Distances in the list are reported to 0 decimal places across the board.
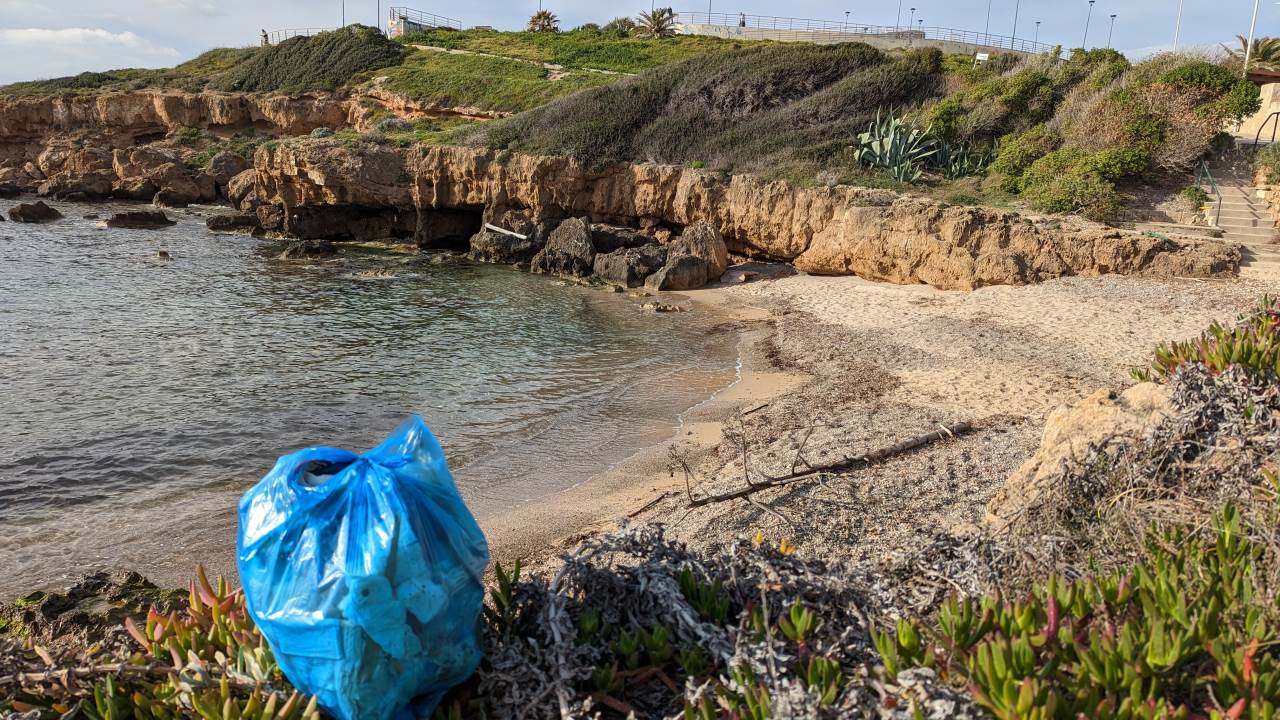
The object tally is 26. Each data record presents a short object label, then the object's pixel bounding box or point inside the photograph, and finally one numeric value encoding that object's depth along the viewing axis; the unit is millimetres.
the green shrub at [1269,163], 16875
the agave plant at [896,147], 21547
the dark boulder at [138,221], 29938
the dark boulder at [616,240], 23828
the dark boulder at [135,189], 38344
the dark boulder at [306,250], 24859
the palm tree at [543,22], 59969
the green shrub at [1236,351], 4398
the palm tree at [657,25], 53750
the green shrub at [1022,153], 20156
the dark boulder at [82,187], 37844
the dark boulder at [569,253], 22906
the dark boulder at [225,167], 39031
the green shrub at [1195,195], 16844
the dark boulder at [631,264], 21391
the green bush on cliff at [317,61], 45562
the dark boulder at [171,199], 37031
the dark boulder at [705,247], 21031
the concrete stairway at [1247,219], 14953
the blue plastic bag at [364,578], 2648
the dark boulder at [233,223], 29969
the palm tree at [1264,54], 29734
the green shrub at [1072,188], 17078
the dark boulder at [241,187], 32906
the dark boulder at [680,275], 20547
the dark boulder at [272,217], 29266
